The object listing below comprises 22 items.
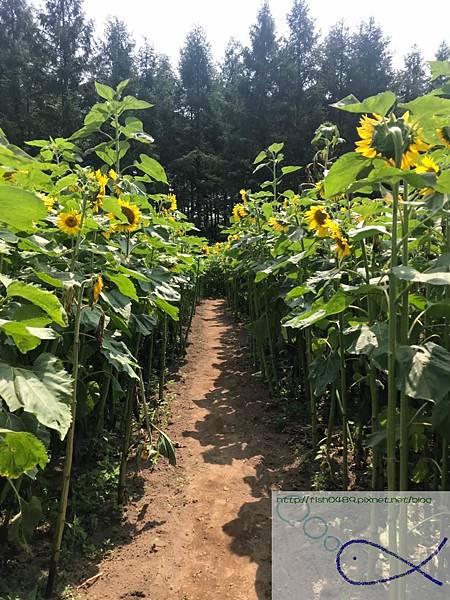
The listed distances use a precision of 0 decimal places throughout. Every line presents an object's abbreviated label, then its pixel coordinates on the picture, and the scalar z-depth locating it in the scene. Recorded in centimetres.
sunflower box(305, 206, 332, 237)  250
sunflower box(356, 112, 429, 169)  149
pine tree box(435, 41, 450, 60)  3466
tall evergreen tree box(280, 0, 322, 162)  3003
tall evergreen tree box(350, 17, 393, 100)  3269
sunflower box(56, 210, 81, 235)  210
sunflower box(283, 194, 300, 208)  385
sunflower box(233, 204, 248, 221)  587
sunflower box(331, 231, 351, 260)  224
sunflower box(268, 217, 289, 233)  371
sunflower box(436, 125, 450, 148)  163
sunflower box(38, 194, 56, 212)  237
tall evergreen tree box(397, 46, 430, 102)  3214
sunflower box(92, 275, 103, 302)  196
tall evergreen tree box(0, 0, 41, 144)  2695
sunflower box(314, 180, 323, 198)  295
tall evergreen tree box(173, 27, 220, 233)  3294
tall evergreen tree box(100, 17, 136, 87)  3222
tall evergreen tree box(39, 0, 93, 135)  2855
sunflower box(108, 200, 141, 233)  249
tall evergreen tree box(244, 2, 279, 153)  3192
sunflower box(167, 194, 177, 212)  509
